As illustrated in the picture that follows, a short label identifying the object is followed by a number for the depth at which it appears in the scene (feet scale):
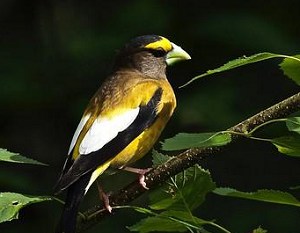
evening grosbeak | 18.69
